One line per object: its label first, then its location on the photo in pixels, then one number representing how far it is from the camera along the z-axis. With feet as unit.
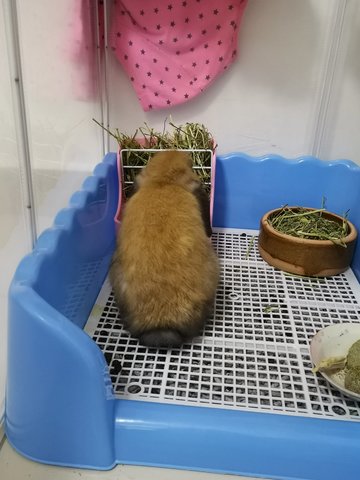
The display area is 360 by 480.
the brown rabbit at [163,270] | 3.00
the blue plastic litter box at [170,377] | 2.46
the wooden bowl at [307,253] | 4.15
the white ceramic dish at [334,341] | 3.10
